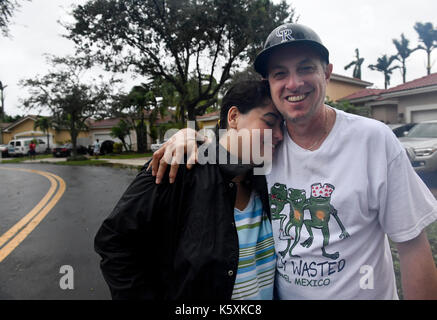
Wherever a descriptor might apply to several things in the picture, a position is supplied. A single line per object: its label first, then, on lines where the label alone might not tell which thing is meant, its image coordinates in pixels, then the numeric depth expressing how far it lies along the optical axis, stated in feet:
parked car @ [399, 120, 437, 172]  23.80
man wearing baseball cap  4.24
